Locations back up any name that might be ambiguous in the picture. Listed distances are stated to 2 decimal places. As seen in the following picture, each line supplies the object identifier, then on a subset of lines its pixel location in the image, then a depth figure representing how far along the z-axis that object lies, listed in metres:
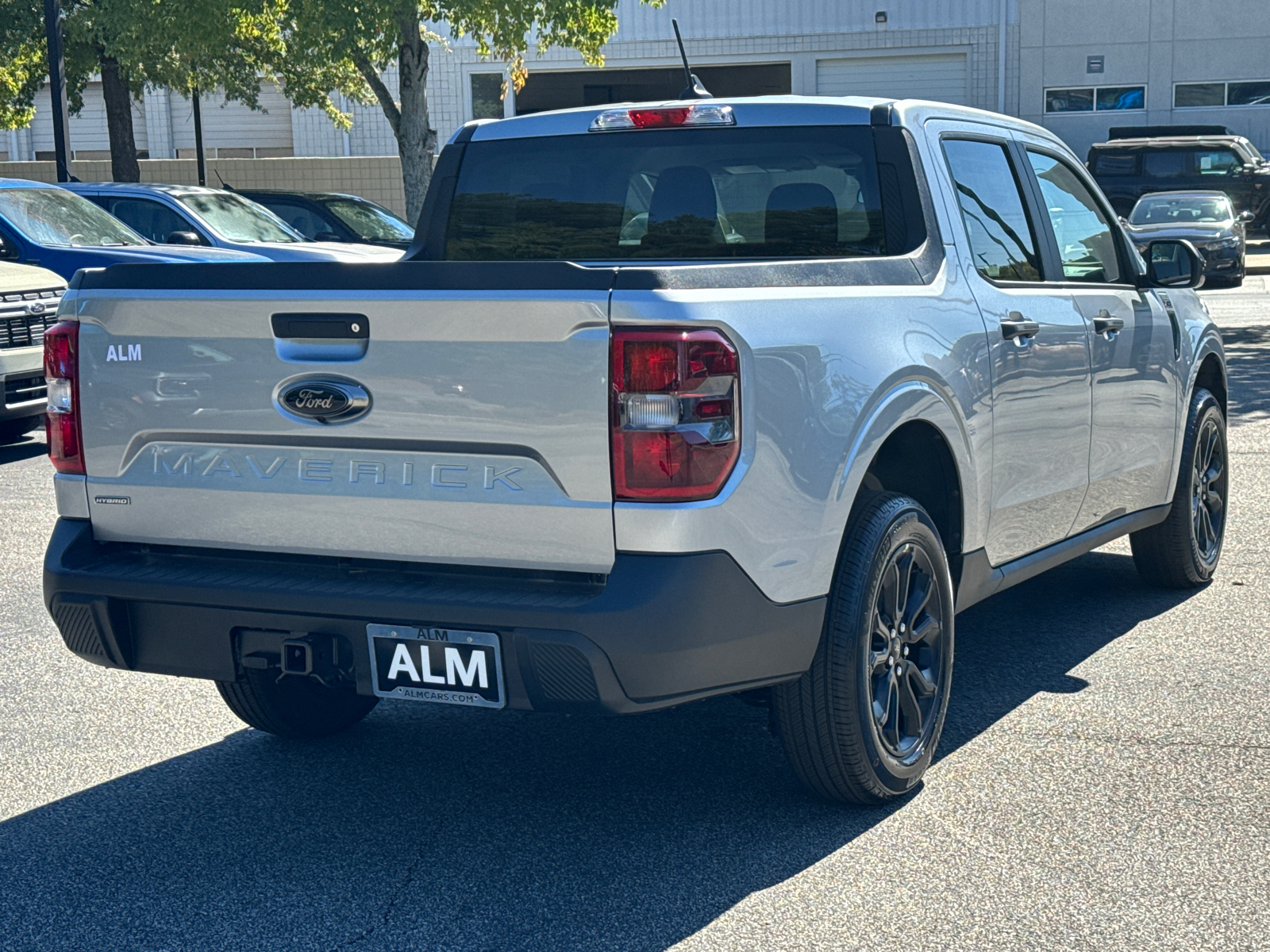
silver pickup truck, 3.28
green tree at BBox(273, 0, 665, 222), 17.98
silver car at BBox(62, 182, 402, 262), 13.98
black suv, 27.81
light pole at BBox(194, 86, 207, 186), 29.23
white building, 34.12
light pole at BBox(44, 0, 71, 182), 18.77
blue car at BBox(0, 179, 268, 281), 12.27
